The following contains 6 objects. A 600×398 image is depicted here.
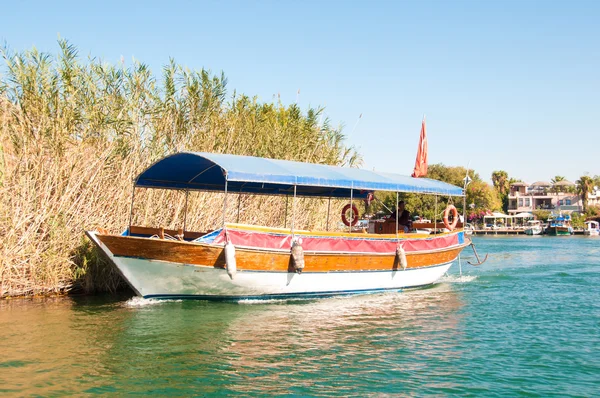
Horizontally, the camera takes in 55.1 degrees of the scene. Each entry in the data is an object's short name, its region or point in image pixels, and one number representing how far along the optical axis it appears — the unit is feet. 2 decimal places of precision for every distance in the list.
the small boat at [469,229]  245.32
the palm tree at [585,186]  275.18
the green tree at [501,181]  309.01
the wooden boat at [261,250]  39.29
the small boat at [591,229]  237.25
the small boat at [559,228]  236.22
